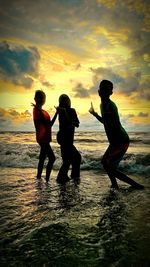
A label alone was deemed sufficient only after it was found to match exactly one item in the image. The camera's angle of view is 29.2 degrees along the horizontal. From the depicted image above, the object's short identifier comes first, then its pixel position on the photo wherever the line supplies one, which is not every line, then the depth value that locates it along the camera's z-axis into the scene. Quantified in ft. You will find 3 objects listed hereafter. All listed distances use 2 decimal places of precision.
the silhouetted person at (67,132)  21.17
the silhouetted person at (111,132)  17.28
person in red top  20.84
